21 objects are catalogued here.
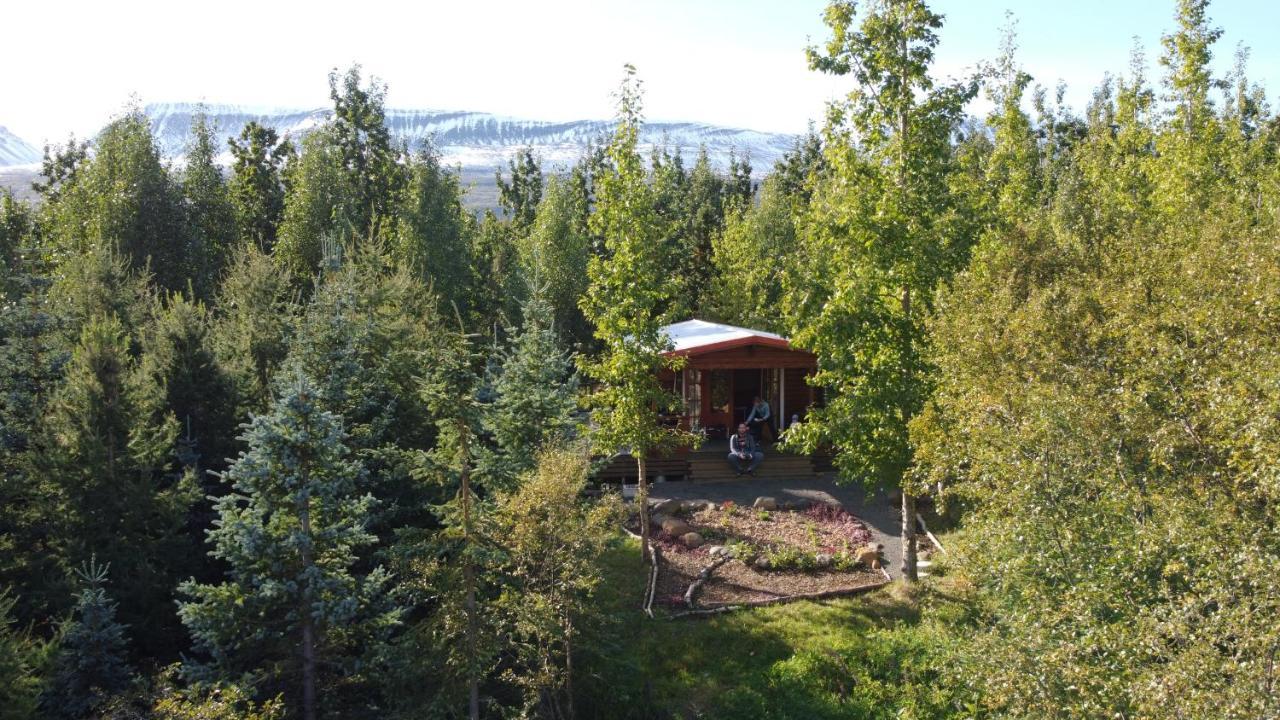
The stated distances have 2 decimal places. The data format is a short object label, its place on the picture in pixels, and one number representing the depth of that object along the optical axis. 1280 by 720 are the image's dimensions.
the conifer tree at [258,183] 47.12
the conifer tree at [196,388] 18.22
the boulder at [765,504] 22.19
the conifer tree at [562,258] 38.22
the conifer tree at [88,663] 11.86
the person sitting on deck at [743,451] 24.73
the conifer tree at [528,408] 16.95
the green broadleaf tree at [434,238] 37.94
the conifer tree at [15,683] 9.87
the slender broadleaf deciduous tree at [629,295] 17.97
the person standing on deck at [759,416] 26.65
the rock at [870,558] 19.02
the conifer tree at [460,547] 12.68
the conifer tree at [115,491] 13.98
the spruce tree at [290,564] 12.23
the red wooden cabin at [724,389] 25.14
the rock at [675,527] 20.80
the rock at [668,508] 22.19
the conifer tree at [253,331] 19.39
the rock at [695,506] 22.33
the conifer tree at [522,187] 66.00
